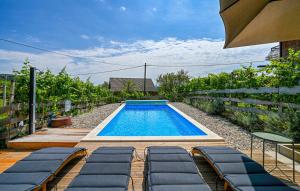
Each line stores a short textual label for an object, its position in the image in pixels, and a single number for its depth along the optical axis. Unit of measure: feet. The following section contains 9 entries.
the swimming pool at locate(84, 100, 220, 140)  12.80
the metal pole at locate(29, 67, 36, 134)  13.90
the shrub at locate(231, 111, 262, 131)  16.38
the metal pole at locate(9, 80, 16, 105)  13.22
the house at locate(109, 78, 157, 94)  89.54
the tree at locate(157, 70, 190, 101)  73.21
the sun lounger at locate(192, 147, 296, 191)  5.59
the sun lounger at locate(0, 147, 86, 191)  5.60
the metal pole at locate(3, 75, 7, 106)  13.54
